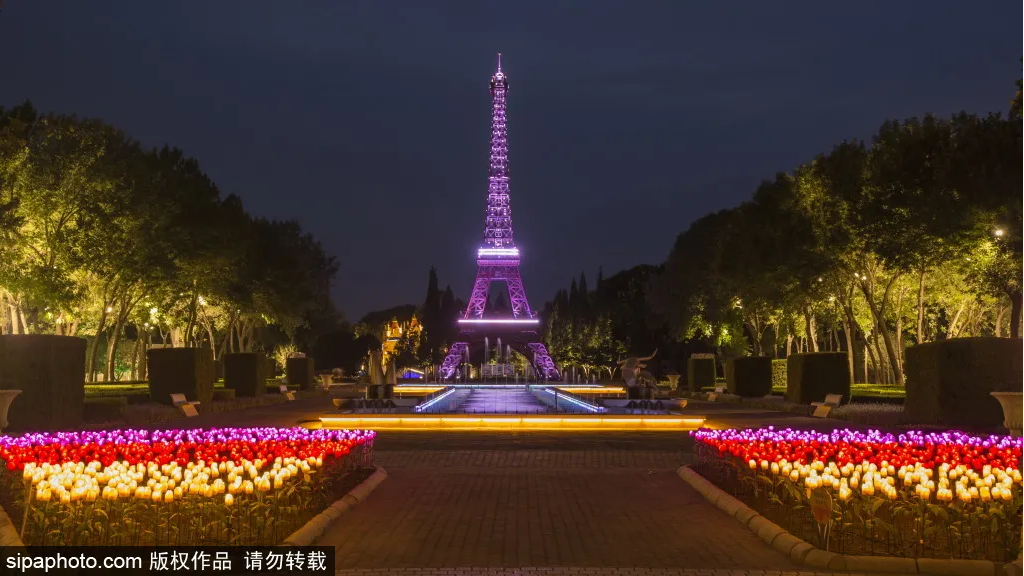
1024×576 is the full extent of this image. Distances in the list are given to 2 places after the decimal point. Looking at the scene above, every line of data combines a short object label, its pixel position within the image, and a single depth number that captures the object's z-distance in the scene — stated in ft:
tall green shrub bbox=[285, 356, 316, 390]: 164.04
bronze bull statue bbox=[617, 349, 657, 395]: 115.65
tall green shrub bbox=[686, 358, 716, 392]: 163.43
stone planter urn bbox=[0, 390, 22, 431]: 50.67
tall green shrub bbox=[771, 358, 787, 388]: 173.17
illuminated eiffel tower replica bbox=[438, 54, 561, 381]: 288.10
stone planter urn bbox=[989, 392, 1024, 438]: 33.24
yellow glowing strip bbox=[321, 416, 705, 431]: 87.71
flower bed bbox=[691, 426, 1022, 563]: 31.73
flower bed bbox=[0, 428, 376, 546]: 31.65
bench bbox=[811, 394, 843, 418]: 95.50
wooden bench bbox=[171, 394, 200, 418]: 98.31
